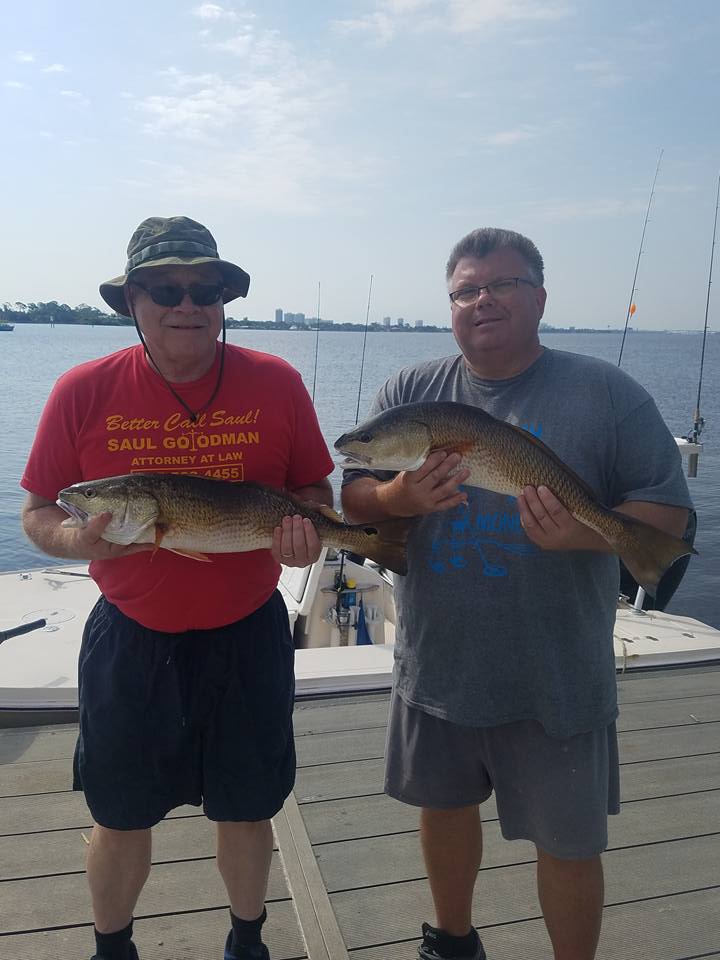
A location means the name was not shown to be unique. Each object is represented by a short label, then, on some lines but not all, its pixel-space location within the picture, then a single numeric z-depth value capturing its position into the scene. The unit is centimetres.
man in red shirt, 246
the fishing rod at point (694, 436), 620
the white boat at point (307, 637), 461
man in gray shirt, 232
